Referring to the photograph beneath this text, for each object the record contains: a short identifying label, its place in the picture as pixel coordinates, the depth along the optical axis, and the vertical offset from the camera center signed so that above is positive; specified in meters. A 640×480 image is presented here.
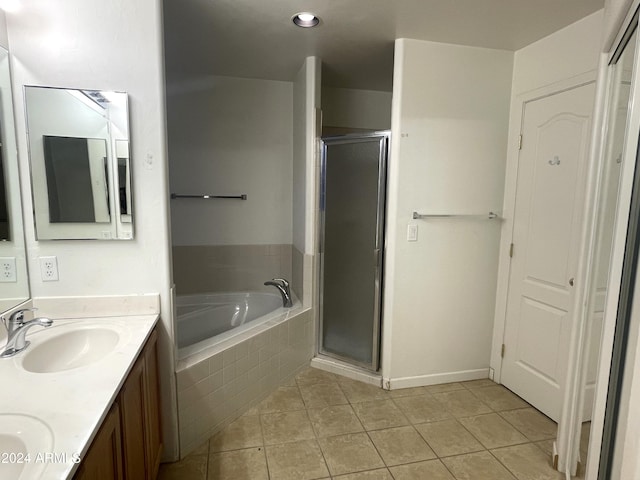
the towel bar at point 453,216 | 2.40 -0.10
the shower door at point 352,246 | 2.57 -0.36
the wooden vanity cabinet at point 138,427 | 1.04 -0.85
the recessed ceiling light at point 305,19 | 1.95 +1.01
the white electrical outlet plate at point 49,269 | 1.59 -0.34
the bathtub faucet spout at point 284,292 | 2.75 -0.74
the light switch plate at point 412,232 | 2.41 -0.22
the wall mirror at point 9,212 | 1.47 -0.08
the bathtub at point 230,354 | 1.89 -1.05
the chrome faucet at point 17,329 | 1.28 -0.50
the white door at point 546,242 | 2.02 -0.24
